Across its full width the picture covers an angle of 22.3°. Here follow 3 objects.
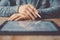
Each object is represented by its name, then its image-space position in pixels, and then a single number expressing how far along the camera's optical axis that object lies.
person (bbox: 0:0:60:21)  1.08
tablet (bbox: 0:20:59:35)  0.96
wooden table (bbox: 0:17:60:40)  0.93
